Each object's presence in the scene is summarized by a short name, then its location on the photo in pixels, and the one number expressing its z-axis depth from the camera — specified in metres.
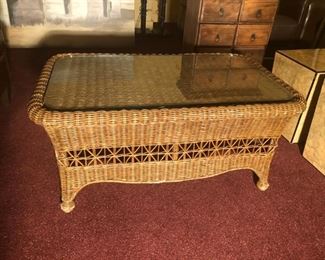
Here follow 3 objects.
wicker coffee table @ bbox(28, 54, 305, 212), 1.10
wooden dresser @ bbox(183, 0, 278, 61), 2.08
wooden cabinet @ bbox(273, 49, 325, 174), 1.59
